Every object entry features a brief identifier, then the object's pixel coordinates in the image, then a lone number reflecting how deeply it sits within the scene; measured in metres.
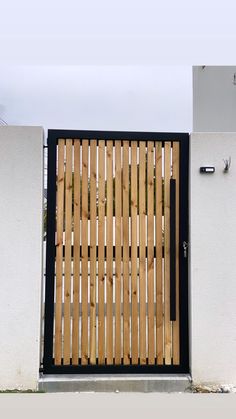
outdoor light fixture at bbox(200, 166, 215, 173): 3.29
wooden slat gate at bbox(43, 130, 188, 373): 3.22
